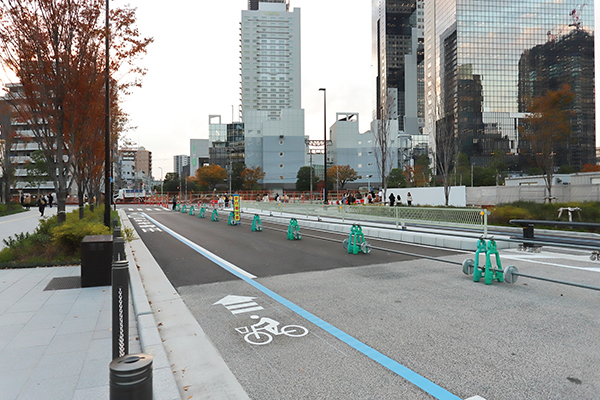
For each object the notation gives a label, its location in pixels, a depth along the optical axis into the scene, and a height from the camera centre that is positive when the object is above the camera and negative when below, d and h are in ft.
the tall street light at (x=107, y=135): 43.50 +7.35
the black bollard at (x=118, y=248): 17.43 -2.65
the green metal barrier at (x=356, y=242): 37.16 -5.10
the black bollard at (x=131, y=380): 7.45 -3.78
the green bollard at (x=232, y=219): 75.36 -5.35
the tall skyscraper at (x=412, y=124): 542.57 +101.03
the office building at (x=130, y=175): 481.46 +26.60
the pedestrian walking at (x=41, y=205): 100.89 -2.71
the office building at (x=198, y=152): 455.22 +51.04
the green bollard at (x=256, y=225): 61.72 -5.39
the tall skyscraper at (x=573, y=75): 346.74 +113.51
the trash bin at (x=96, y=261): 23.68 -4.32
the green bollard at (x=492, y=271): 24.08 -5.22
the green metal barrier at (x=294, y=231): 49.03 -5.11
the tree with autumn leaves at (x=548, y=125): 82.48 +15.85
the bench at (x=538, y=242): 22.53 -3.44
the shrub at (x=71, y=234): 31.30 -3.31
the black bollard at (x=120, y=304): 10.29 -3.11
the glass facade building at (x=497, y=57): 363.56 +132.03
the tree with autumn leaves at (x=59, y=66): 35.49 +13.10
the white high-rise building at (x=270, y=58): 510.17 +187.41
